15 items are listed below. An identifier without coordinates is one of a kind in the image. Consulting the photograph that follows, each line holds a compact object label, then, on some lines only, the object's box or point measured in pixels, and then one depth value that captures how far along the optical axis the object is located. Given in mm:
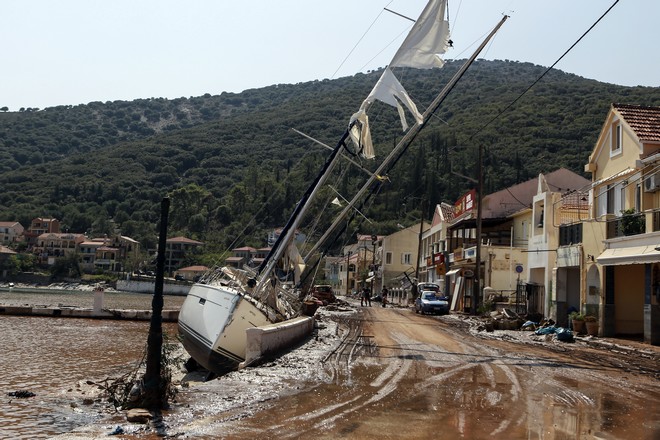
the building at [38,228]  162875
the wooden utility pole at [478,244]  40375
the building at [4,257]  144000
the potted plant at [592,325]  27062
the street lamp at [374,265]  87812
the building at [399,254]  86625
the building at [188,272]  136750
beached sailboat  17969
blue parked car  43938
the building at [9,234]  163500
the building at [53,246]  156125
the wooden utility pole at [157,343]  10922
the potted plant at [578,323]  27672
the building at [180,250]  154375
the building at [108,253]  156750
